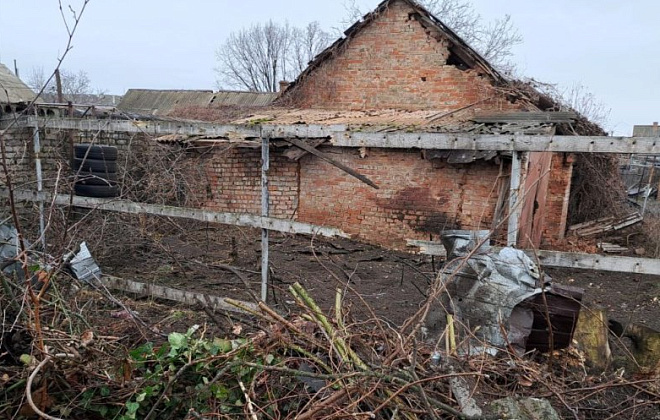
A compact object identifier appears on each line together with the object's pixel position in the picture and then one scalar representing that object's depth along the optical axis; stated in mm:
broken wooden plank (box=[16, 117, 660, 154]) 3562
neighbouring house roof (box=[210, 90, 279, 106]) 19059
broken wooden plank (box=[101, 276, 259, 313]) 4816
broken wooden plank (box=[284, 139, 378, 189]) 5249
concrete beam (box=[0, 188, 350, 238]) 4371
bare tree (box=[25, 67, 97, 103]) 33000
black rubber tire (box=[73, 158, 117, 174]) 6840
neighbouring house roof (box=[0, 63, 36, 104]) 8218
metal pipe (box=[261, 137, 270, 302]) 4605
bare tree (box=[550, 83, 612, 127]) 9875
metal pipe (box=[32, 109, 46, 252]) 5343
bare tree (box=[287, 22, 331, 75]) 39750
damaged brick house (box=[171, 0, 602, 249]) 8750
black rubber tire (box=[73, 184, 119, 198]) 6285
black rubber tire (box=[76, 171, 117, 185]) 6755
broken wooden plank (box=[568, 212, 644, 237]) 10984
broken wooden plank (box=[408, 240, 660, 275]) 3471
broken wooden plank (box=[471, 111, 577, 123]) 7755
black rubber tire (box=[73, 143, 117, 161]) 6871
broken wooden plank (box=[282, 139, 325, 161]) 9789
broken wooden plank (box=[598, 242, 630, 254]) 10000
